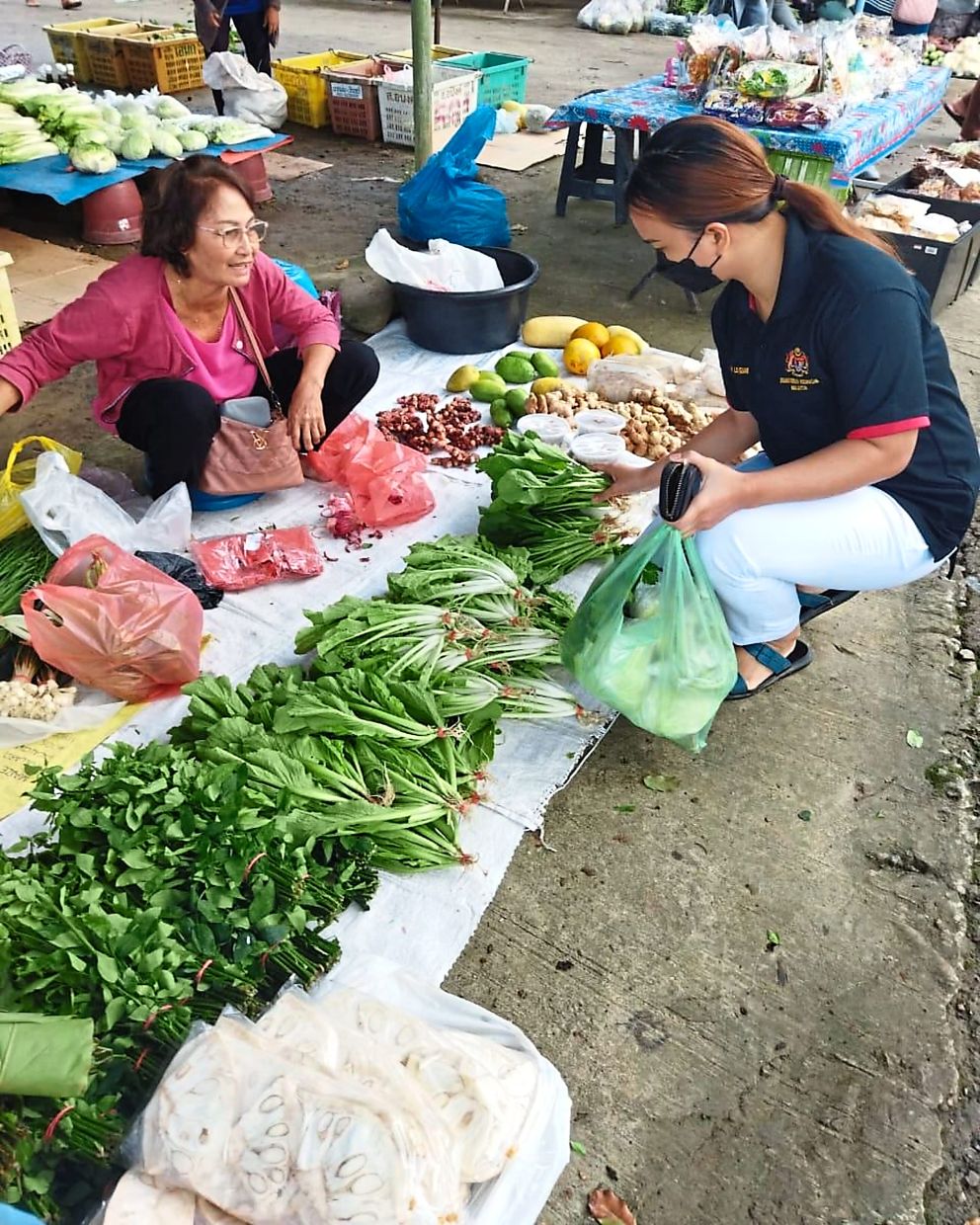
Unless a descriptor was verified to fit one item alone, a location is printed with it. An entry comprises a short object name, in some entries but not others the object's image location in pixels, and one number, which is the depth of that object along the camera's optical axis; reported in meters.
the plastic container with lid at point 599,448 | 3.35
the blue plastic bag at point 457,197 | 4.54
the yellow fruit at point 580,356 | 4.13
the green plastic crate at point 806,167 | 4.58
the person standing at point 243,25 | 6.34
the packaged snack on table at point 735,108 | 4.76
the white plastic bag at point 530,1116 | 1.39
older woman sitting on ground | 2.61
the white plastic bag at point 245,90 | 6.65
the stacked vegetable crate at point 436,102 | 6.43
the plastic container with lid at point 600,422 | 3.61
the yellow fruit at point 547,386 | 3.90
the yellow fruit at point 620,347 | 4.20
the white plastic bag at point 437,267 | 4.22
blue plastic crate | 7.59
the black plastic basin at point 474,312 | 4.16
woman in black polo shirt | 1.90
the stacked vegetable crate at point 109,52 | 7.71
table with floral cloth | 4.53
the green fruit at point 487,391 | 3.92
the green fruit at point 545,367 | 4.08
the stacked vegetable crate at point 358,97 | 7.31
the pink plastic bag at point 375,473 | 3.16
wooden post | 4.68
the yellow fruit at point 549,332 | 4.41
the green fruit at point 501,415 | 3.74
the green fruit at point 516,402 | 3.76
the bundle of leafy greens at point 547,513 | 2.80
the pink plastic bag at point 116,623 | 2.27
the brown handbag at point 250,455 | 2.99
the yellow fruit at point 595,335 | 4.26
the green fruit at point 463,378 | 4.01
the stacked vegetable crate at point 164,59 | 7.67
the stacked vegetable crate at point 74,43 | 7.95
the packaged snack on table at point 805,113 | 4.57
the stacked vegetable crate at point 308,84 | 7.52
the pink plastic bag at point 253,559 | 2.81
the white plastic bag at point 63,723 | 2.26
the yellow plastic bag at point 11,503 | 2.58
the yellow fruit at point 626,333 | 4.27
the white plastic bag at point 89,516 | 2.52
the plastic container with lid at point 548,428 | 3.53
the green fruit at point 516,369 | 4.00
